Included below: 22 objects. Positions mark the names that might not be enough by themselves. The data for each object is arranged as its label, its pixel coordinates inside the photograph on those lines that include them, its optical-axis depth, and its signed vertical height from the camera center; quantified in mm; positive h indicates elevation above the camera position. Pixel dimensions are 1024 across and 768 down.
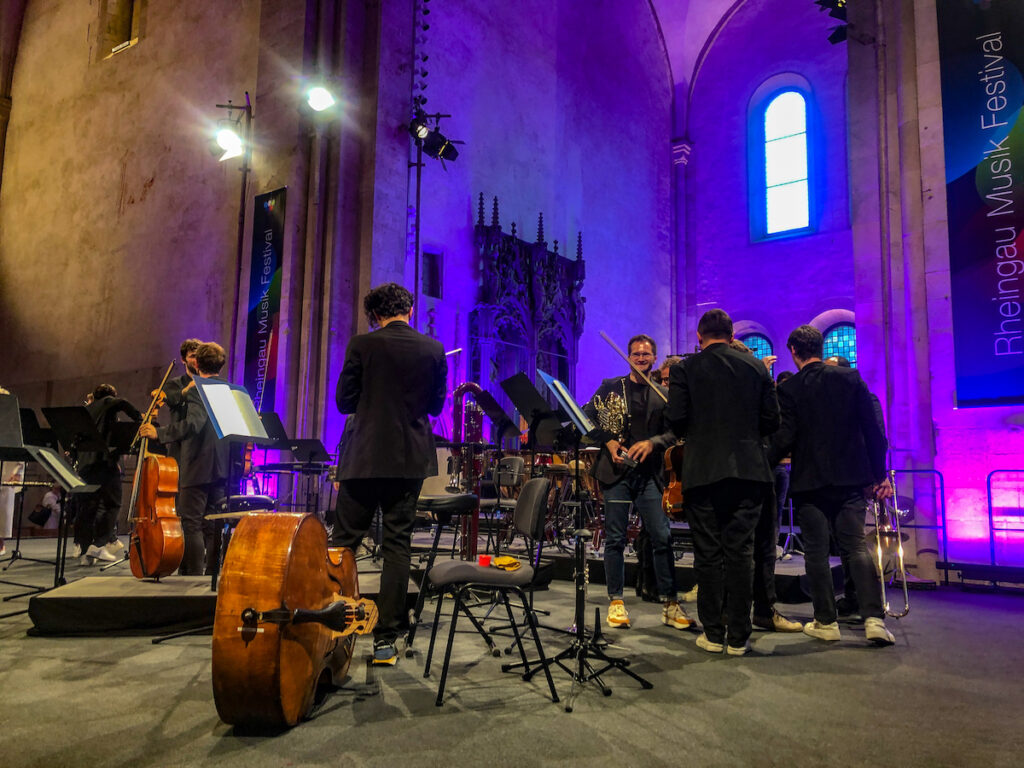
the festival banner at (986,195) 6699 +2525
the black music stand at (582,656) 3352 -896
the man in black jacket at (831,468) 4516 -3
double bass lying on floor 2586 -575
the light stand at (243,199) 11805 +4054
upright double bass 5031 -442
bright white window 17344 +7032
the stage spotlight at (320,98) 10547 +5054
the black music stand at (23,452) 4398 +10
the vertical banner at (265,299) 10875 +2361
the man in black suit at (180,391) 5242 +463
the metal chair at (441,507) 4309 -266
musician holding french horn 4691 -35
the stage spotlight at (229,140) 11789 +4983
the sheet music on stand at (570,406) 4109 +312
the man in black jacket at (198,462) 5148 -37
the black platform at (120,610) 4367 -905
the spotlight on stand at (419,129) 10977 +4871
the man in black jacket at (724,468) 4051 -15
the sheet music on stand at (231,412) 4211 +265
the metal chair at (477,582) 3264 -536
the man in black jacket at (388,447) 3779 +64
